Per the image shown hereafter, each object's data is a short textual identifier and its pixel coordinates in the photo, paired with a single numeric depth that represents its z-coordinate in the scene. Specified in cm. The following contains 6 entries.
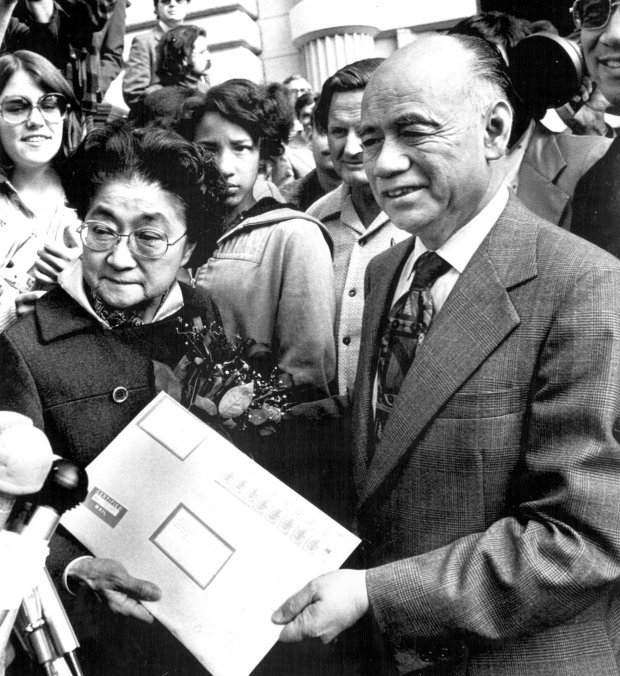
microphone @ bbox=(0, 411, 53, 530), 99
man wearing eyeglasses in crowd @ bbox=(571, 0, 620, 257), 176
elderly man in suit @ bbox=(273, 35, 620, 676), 119
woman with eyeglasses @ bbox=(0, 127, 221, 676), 151
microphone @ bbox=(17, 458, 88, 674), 105
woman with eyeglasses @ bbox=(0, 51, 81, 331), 230
